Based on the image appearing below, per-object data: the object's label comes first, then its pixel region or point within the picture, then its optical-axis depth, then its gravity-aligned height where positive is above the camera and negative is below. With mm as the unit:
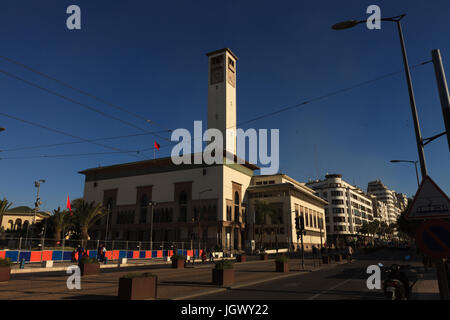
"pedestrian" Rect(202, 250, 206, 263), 37125 -2189
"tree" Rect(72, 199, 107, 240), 54344 +3853
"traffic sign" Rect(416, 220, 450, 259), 5047 -64
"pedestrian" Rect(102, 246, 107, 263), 28698 -1438
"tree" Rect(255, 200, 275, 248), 67375 +5282
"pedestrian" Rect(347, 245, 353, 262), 32500 -1839
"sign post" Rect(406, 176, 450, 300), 5078 +177
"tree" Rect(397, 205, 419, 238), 40356 +1491
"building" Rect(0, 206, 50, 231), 96900 +6200
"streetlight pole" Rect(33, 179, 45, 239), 40656 +5362
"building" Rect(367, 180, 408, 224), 184750 +23342
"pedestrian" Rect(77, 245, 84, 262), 26688 -1065
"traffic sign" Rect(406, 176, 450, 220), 5774 +581
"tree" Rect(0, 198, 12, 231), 48206 +5137
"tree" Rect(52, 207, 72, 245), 56950 +3219
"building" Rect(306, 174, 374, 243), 110312 +9596
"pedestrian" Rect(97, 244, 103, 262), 28669 -1342
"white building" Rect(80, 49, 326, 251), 68000 +9970
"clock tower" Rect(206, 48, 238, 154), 75562 +35545
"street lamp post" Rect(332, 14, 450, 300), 5527 +2631
